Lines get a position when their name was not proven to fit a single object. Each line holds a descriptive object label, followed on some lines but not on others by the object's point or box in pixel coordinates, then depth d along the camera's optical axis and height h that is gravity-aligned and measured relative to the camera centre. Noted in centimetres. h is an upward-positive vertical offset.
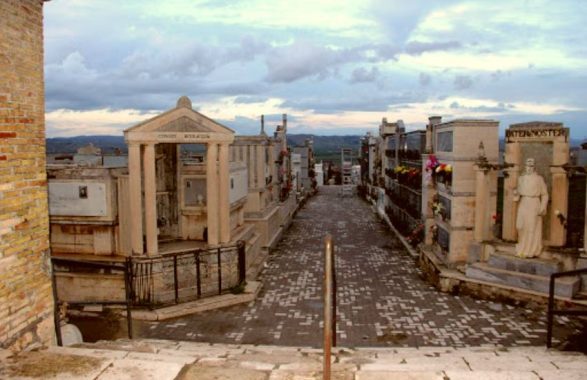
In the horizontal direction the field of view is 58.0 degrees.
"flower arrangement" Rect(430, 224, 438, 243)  1727 -267
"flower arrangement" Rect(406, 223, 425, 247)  1998 -320
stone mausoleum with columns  1371 -140
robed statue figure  1301 -147
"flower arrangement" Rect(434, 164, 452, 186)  1519 -61
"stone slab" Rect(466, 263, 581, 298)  1192 -311
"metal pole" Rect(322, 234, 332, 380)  445 -127
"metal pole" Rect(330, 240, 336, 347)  663 -217
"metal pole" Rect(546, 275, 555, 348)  819 -251
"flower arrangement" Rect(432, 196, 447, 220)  1638 -178
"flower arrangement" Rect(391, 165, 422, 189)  2102 -101
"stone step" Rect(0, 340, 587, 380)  512 -216
